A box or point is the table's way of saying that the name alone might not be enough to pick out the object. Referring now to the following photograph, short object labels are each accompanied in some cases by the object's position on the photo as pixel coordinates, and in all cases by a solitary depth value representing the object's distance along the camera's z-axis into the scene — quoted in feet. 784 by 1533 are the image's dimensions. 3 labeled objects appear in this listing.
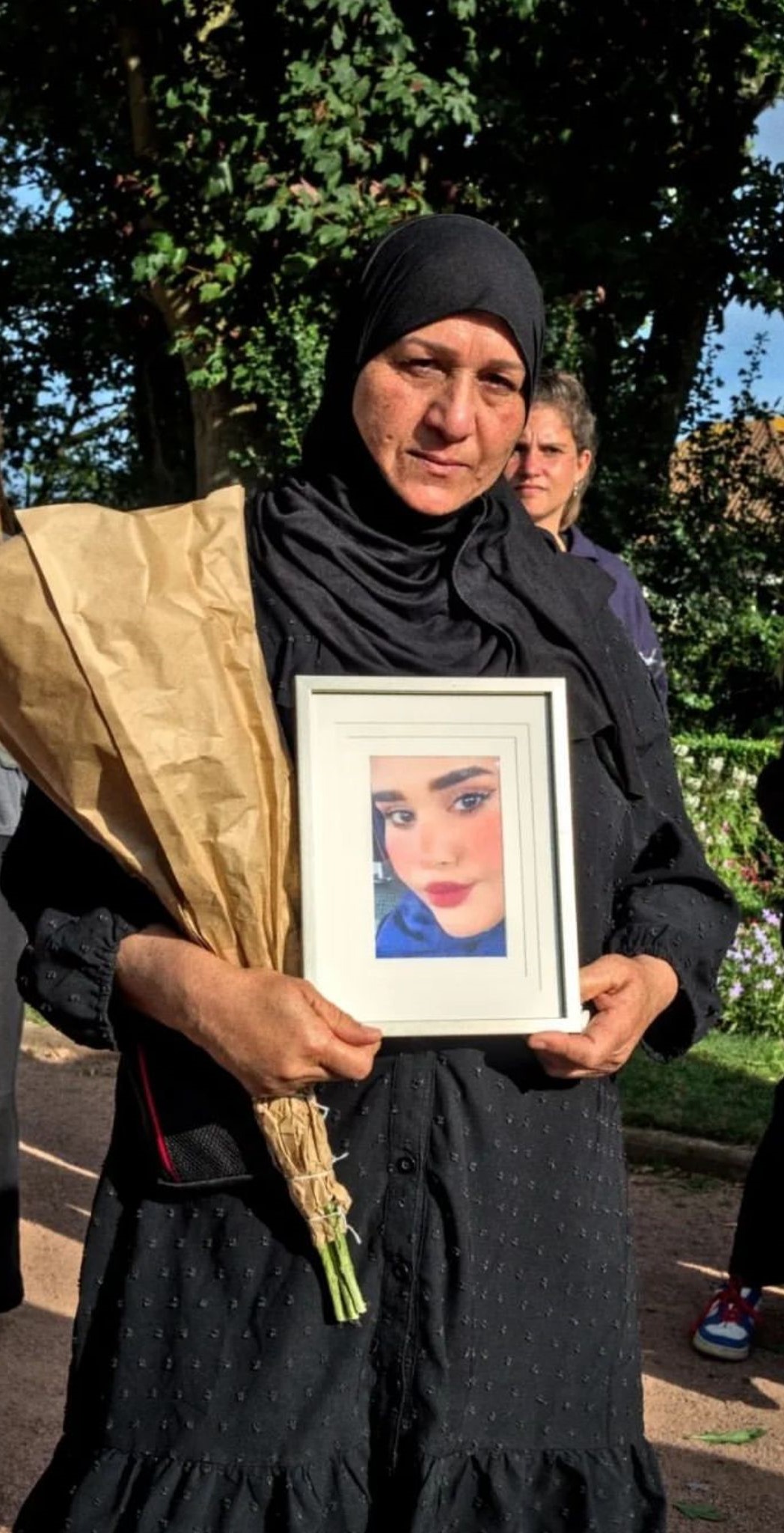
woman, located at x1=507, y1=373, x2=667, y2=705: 17.03
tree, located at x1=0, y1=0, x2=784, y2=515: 39.27
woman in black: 6.49
